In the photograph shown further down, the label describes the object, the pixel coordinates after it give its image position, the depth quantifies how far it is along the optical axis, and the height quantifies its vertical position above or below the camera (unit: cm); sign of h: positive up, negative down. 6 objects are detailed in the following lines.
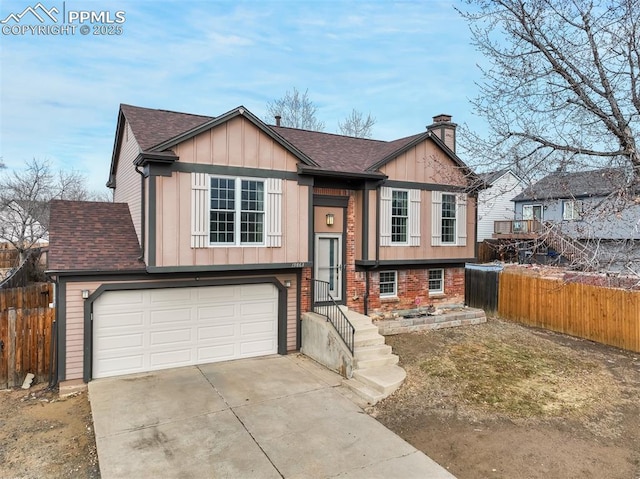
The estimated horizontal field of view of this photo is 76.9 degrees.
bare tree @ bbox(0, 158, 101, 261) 2369 +249
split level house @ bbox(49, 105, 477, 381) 862 -1
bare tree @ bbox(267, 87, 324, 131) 3219 +1048
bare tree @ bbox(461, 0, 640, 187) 736 +308
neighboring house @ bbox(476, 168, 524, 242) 3197 +192
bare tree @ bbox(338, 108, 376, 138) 3278 +941
